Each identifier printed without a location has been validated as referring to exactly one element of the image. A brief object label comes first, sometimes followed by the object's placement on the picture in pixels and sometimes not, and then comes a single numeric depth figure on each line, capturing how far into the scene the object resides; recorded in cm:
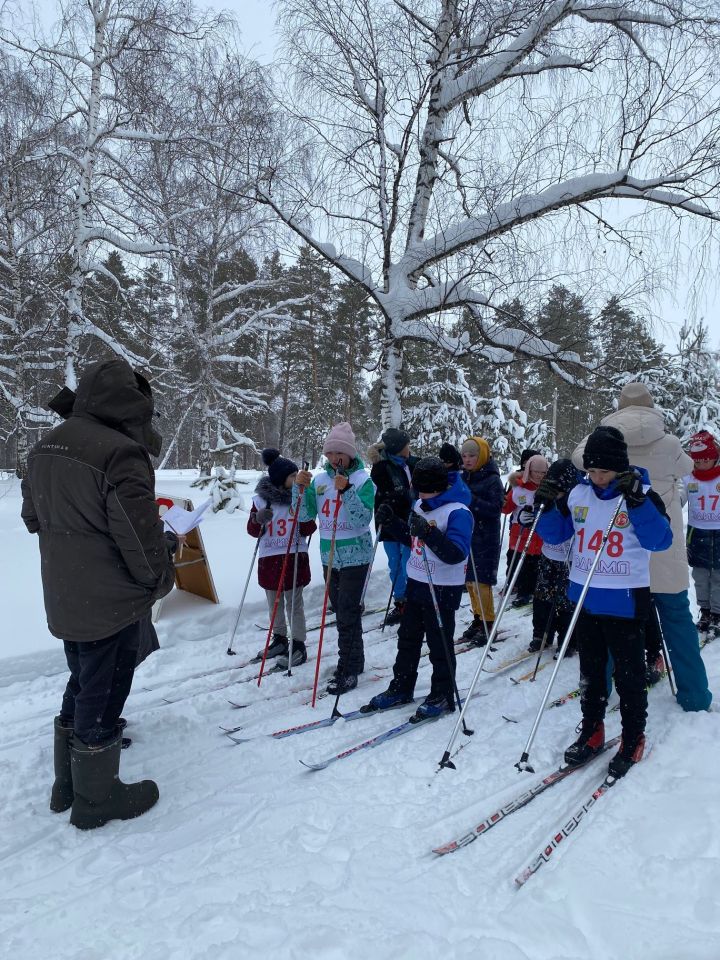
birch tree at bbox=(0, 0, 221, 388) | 947
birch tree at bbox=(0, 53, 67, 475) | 972
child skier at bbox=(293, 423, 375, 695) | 444
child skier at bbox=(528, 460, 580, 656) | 474
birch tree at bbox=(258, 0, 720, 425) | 610
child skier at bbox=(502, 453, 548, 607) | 564
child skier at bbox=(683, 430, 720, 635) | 513
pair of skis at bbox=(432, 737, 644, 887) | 235
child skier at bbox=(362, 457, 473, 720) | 379
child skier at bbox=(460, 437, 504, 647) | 549
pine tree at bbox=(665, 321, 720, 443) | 1914
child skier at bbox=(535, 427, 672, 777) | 304
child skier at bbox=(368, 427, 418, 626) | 570
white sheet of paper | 436
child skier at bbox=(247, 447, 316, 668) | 498
